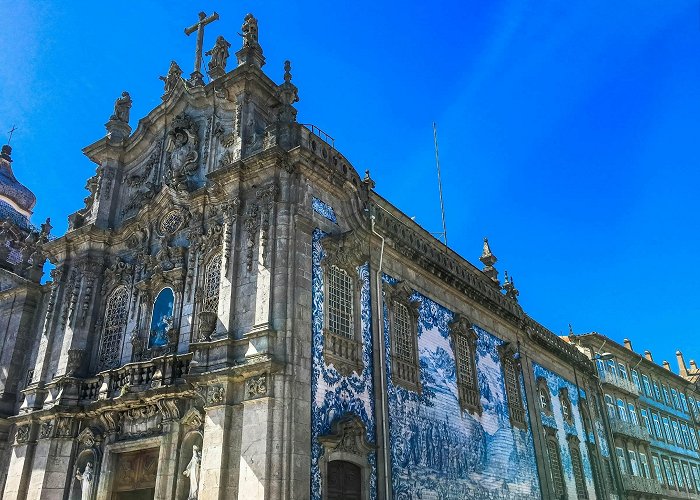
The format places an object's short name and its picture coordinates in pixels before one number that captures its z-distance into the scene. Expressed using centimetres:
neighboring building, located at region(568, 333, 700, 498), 3606
